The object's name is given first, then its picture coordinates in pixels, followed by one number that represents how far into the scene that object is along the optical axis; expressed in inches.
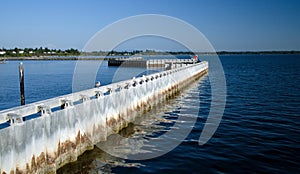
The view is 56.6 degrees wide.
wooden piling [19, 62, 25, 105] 592.5
